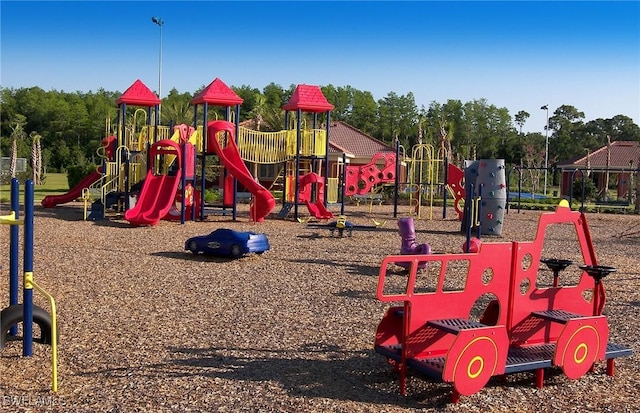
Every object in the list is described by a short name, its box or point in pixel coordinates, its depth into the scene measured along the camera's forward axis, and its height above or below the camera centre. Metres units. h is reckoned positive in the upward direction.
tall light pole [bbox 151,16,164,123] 39.25 +9.83
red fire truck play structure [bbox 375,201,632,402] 5.00 -1.14
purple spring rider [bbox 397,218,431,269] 10.62 -0.81
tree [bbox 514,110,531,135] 85.50 +9.98
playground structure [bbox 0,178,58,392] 5.33 -1.10
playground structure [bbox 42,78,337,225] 18.83 +0.89
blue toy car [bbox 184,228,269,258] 11.81 -1.10
